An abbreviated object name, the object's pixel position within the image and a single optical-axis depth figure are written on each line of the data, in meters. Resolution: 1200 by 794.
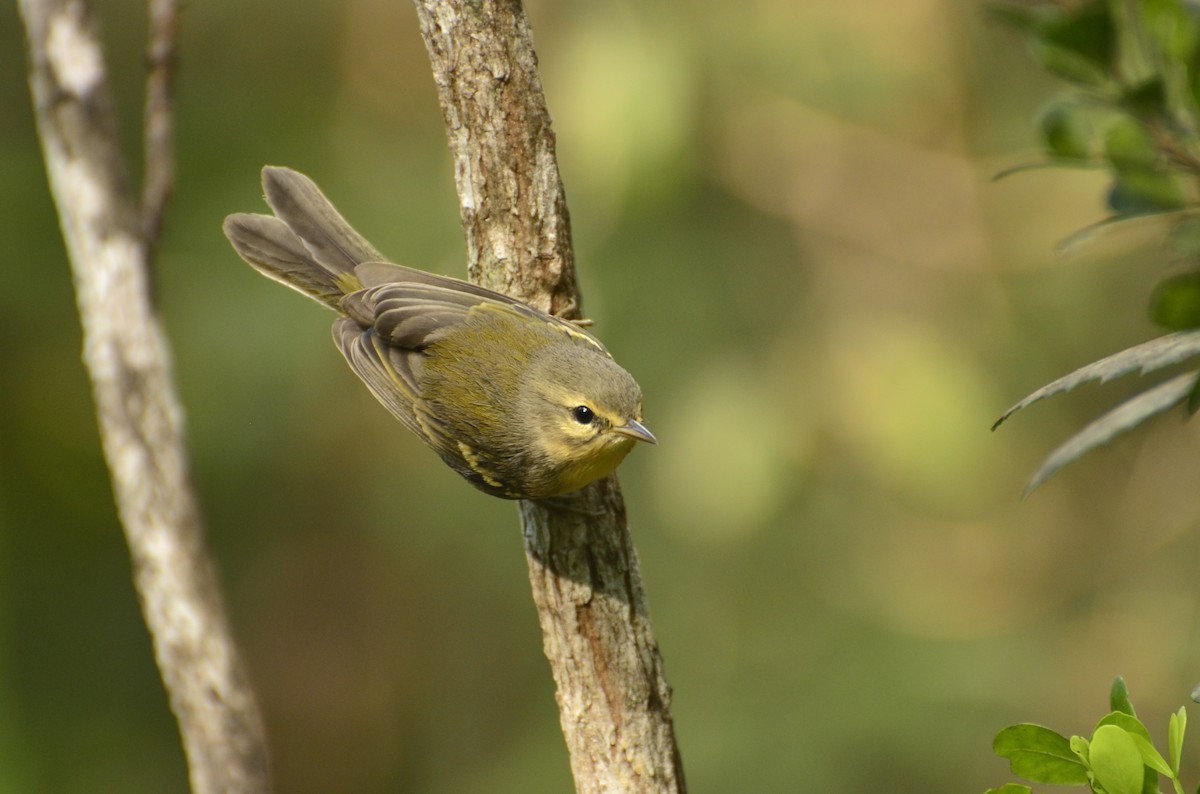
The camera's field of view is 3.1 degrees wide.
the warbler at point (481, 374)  5.08
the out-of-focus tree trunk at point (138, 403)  5.12
